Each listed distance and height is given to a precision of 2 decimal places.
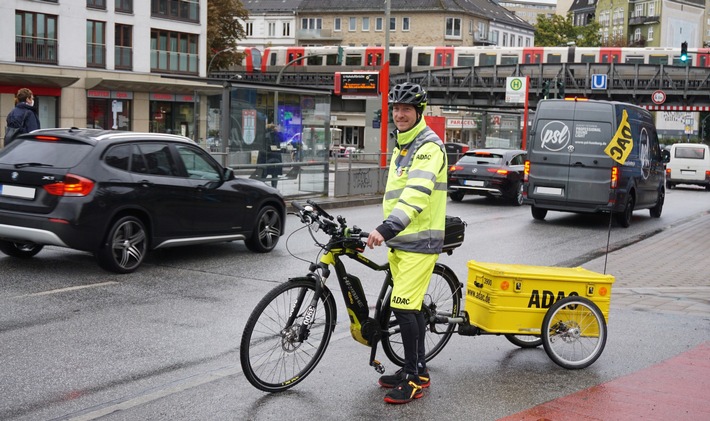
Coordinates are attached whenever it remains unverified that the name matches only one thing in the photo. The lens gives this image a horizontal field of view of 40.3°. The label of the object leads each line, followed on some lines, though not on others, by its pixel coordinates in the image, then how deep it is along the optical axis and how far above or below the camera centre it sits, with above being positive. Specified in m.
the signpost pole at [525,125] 39.19 -0.28
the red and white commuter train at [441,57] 64.00 +4.29
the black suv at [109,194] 10.18 -1.01
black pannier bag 6.48 -0.79
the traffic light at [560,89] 41.61 +1.27
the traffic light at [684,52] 35.61 +2.75
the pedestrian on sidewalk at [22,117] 15.16 -0.29
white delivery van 37.53 -1.60
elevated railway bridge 59.47 +2.38
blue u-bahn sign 56.72 +2.27
